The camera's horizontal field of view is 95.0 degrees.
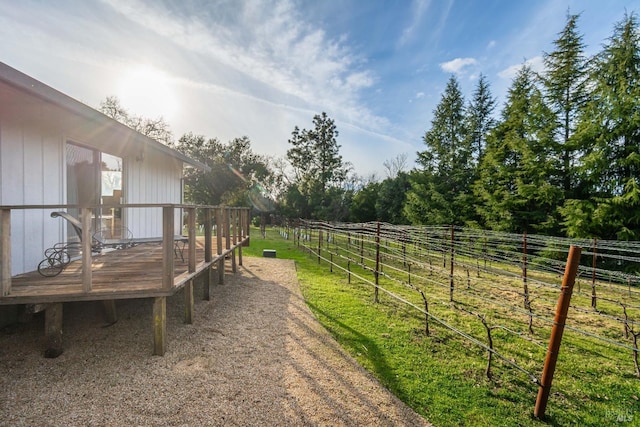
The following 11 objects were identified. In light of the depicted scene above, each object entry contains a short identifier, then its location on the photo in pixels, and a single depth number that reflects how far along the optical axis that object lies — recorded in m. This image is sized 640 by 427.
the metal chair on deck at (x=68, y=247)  3.87
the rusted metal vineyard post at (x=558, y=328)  2.31
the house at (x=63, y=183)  2.92
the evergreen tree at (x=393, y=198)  21.10
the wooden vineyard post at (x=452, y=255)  5.96
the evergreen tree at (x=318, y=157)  29.89
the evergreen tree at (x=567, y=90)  11.20
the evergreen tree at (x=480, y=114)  17.06
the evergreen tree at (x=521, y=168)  11.77
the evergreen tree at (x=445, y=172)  16.39
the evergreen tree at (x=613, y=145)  9.20
